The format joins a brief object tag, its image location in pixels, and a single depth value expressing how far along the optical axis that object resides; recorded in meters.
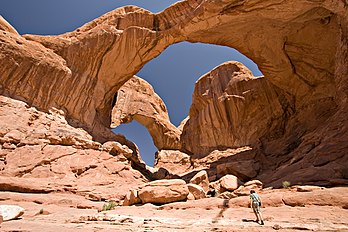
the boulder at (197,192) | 12.86
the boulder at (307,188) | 10.15
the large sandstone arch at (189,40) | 18.83
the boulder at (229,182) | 14.95
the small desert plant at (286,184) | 11.66
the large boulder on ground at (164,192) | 11.92
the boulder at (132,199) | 12.39
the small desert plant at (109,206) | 11.00
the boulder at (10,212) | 8.45
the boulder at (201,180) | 16.06
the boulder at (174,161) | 32.50
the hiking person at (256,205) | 7.81
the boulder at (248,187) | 12.36
